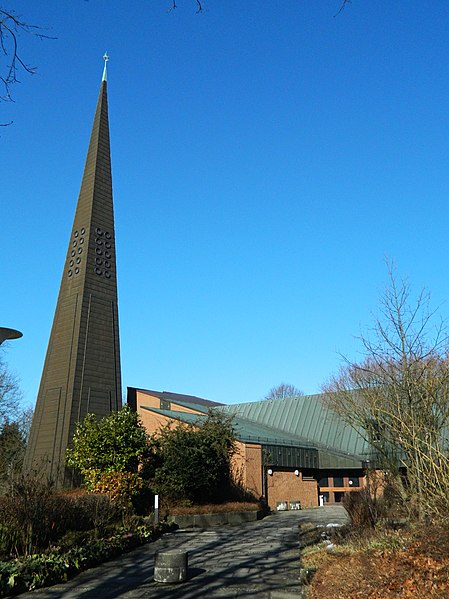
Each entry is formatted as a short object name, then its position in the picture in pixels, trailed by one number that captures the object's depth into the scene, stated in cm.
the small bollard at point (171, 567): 964
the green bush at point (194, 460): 2041
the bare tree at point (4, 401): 3640
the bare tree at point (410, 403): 905
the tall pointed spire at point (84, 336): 2412
